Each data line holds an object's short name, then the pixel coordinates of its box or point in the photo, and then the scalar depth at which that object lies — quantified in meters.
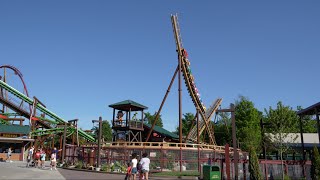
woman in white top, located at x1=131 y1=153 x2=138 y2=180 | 16.34
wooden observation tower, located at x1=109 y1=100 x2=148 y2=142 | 38.59
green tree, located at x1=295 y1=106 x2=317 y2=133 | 68.56
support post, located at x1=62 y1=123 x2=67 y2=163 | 31.18
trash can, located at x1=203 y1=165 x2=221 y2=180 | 16.52
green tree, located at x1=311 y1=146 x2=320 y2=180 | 15.32
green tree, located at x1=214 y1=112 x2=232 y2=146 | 69.12
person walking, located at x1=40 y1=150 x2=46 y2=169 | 27.41
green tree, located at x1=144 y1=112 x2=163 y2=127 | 107.17
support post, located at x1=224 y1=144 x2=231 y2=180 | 15.21
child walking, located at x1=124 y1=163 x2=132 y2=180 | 16.59
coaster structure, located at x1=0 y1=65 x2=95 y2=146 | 46.06
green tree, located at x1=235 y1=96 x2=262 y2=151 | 53.62
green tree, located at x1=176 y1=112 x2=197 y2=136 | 81.60
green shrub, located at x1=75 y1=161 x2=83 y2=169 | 27.10
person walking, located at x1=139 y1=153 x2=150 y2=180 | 16.25
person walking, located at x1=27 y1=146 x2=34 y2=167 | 30.55
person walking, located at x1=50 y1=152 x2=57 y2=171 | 25.35
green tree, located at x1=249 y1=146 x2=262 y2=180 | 15.66
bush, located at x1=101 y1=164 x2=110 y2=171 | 24.67
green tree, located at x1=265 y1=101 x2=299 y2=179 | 27.16
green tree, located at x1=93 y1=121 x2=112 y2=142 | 95.12
